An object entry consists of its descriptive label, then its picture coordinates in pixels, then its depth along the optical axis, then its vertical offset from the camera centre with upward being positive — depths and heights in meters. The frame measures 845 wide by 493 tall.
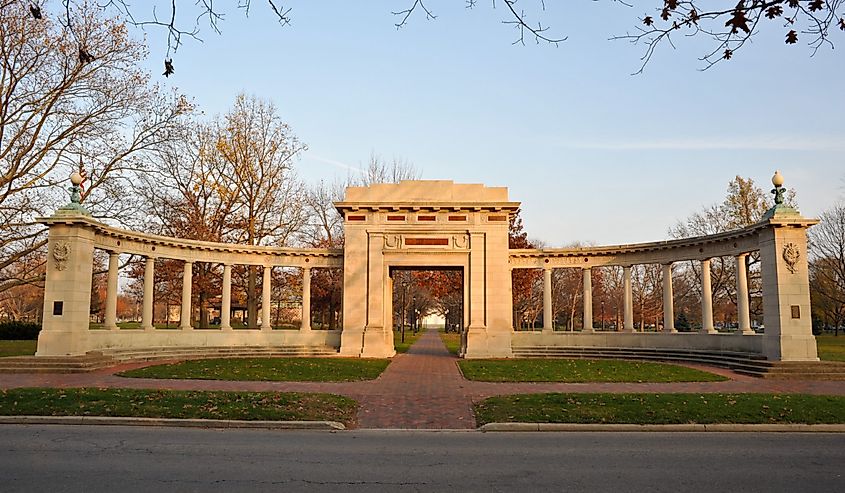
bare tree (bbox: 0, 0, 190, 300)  25.23 +8.76
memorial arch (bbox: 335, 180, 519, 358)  30.30 +3.32
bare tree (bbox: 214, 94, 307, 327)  39.72 +9.03
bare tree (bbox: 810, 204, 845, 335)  52.62 +3.78
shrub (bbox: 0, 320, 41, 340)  37.25 -1.55
